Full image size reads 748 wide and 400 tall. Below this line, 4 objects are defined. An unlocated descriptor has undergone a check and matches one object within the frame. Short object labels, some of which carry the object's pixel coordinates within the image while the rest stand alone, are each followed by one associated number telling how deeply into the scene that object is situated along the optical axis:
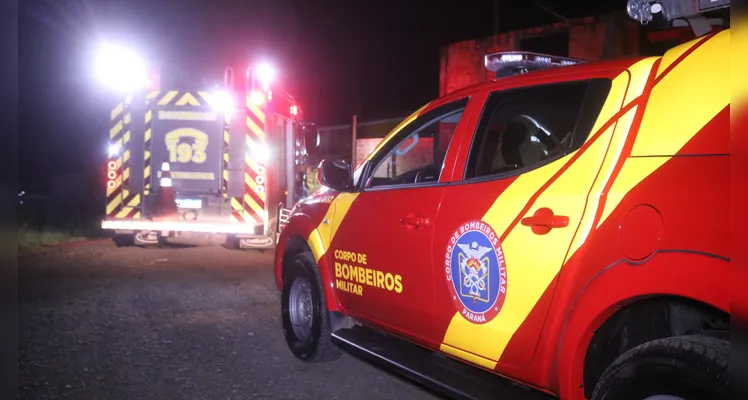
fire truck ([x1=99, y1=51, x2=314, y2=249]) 9.50
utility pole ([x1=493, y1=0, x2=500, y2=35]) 18.88
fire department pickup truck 2.03
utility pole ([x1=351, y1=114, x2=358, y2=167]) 13.59
